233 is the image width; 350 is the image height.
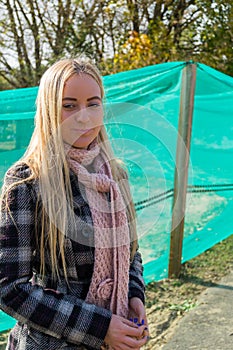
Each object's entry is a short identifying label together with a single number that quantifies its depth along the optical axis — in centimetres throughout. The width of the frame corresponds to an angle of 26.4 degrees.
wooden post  381
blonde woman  138
